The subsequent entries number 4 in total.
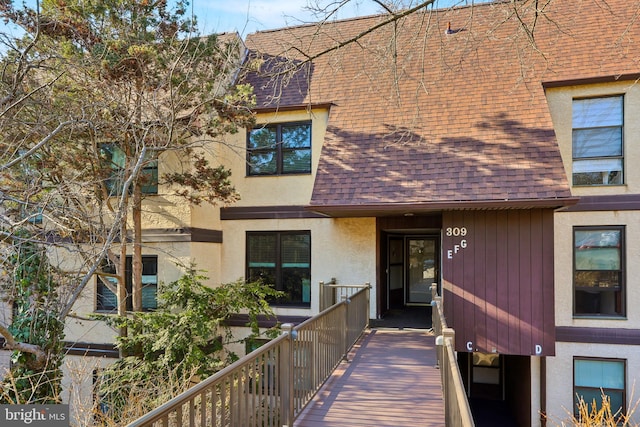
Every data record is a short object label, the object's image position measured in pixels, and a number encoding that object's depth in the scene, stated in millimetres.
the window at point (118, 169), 9438
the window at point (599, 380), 8820
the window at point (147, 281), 10680
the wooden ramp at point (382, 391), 4926
